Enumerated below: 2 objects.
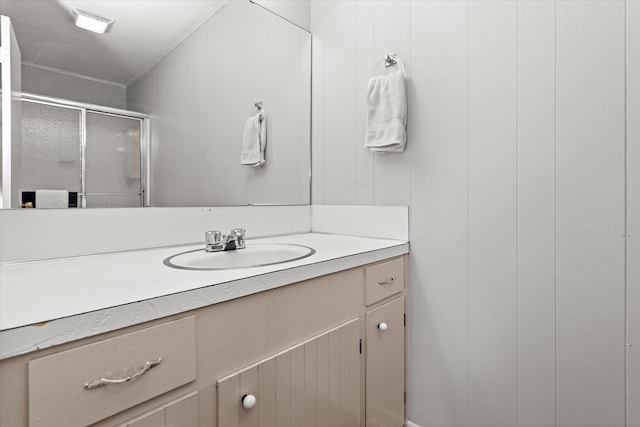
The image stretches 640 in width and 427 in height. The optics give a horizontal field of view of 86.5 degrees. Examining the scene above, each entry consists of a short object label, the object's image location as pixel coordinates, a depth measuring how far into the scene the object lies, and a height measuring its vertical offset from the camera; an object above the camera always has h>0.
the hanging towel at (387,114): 1.37 +0.39
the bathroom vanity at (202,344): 0.52 -0.28
